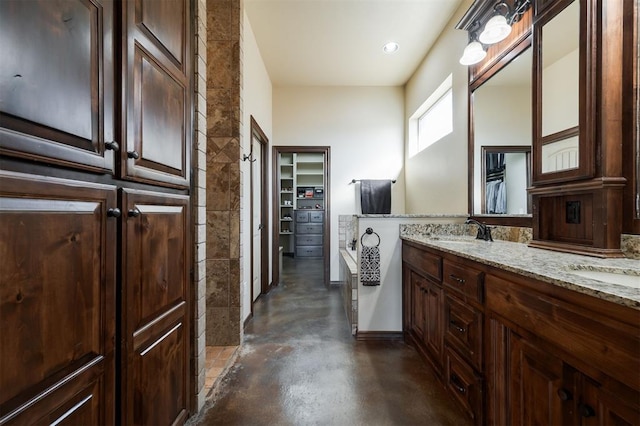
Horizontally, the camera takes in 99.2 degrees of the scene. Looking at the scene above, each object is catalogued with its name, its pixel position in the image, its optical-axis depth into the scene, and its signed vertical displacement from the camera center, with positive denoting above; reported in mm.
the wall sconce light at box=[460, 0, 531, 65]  1800 +1296
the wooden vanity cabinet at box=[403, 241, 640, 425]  701 -486
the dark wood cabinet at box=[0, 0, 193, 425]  601 +4
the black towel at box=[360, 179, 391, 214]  4047 +239
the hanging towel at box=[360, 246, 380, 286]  2410 -470
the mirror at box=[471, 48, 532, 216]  1784 +529
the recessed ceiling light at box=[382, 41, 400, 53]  3143 +1936
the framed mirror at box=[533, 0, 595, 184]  1281 +587
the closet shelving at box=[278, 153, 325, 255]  7016 +660
